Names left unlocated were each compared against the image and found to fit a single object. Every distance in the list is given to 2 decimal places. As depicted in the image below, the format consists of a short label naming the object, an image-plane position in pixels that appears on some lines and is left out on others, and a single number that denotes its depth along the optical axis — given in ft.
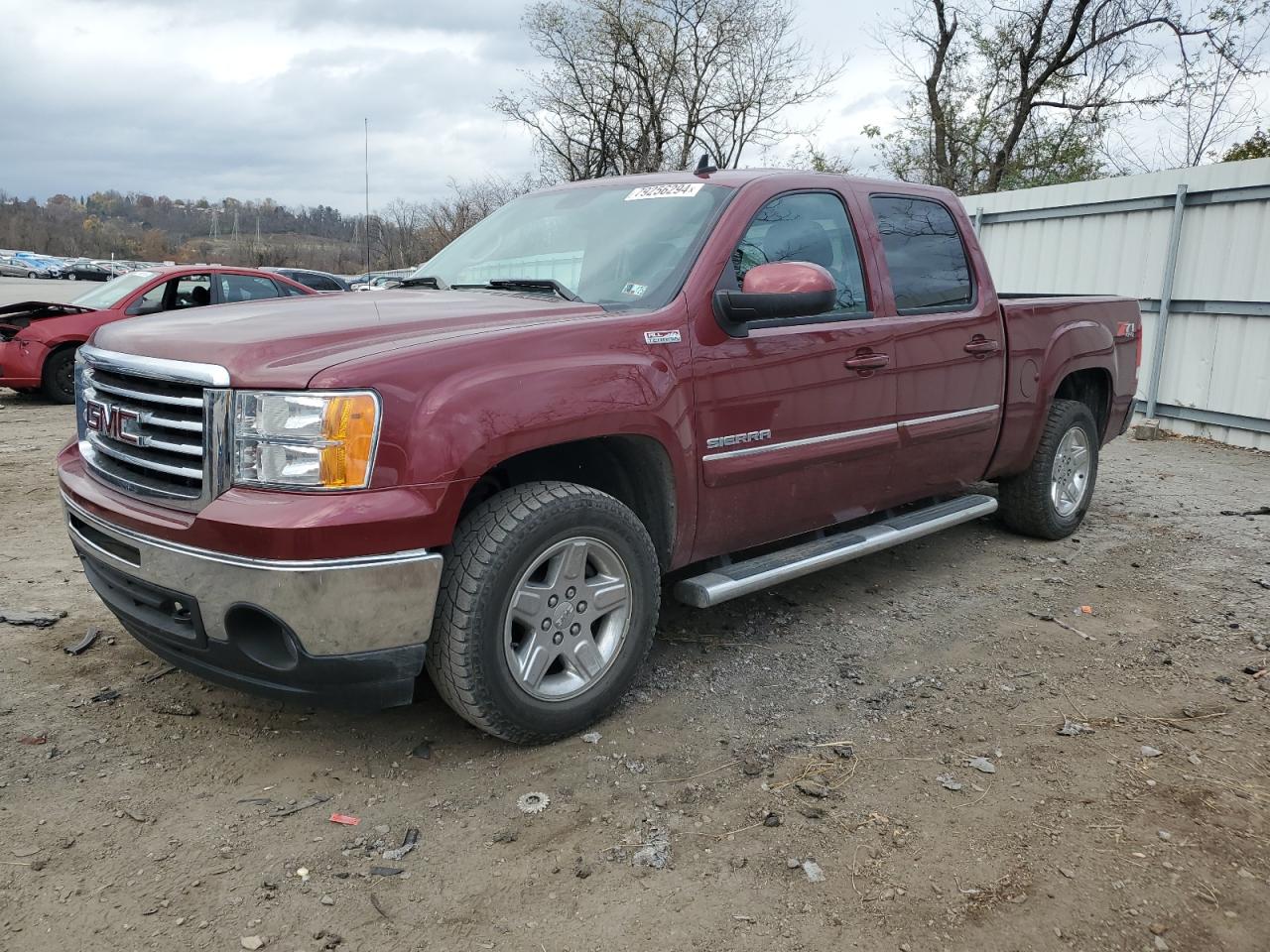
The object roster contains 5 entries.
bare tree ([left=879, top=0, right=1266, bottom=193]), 66.49
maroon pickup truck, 8.23
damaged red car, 33.14
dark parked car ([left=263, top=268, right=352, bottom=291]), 52.90
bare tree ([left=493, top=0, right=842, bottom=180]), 85.25
